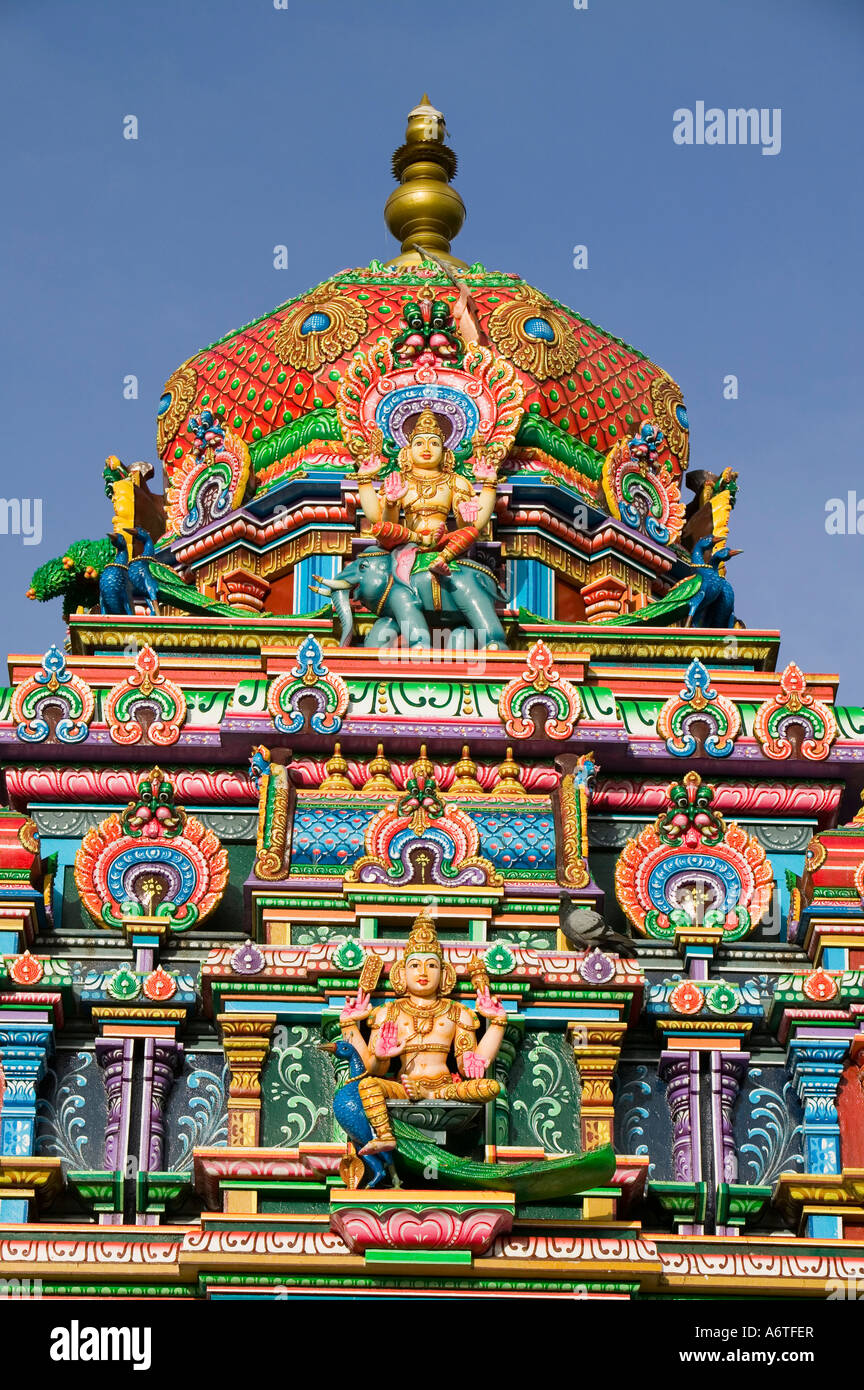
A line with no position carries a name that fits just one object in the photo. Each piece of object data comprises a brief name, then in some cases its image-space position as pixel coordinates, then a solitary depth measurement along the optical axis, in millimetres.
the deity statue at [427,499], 32219
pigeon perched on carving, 26109
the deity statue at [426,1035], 24062
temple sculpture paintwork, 23359
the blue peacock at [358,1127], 23328
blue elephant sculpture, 31734
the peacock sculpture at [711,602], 34344
